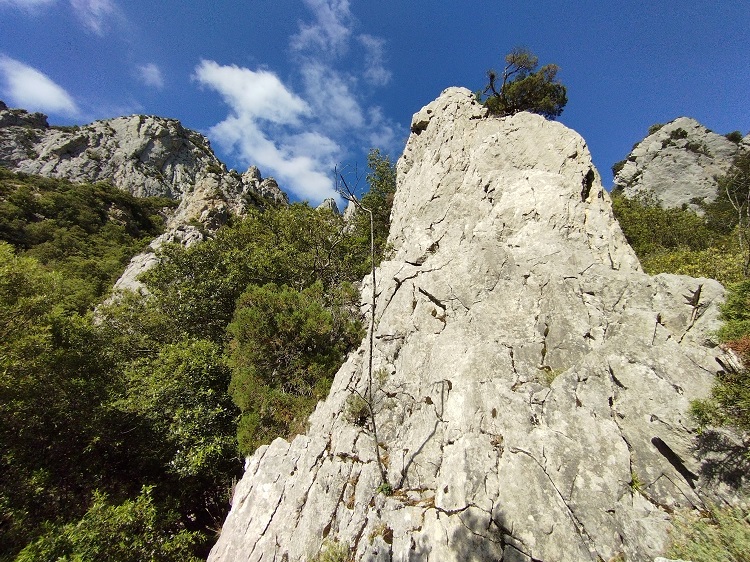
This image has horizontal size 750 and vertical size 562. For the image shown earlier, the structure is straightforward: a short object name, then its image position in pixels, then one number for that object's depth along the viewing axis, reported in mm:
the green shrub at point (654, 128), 69388
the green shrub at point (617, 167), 69250
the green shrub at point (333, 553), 8484
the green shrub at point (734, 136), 59666
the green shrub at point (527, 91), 26703
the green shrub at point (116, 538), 7773
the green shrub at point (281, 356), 12875
